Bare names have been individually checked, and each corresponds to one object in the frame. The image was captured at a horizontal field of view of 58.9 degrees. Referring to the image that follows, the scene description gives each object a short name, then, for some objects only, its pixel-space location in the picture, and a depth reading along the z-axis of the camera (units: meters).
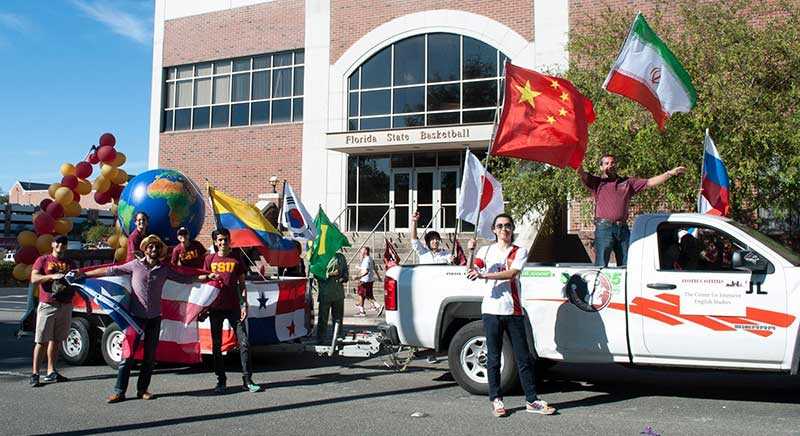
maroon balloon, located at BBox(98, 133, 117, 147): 15.45
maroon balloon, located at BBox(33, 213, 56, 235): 14.27
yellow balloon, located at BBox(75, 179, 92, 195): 15.21
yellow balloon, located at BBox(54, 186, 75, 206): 14.65
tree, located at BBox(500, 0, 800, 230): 11.98
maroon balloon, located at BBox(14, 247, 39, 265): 14.34
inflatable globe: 11.44
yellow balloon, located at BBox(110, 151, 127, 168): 15.32
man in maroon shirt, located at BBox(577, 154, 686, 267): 7.88
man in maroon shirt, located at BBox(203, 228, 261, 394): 7.57
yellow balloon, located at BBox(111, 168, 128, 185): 15.20
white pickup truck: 6.35
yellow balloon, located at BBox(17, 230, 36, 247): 14.44
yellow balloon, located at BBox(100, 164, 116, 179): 14.98
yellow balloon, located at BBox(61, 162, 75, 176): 14.99
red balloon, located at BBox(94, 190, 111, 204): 15.06
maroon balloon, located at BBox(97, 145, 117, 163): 15.11
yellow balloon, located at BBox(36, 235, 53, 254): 14.36
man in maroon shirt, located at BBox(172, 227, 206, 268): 9.31
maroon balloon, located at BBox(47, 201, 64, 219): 14.44
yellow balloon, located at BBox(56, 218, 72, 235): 14.70
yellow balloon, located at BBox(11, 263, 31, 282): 14.21
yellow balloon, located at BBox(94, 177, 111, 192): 14.90
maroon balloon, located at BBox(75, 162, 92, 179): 15.21
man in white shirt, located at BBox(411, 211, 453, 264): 11.33
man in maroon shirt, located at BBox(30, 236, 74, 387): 8.01
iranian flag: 8.61
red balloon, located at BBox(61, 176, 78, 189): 15.00
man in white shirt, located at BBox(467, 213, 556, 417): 6.38
